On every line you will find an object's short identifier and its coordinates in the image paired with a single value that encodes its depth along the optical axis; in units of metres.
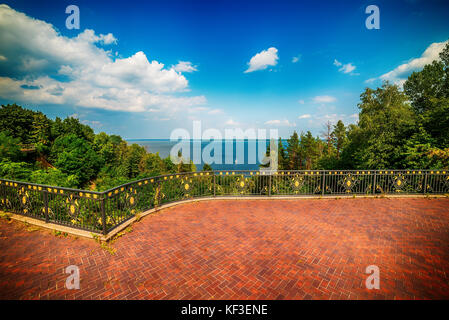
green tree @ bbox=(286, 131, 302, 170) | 48.00
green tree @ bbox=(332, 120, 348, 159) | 33.04
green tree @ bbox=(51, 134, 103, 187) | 36.56
